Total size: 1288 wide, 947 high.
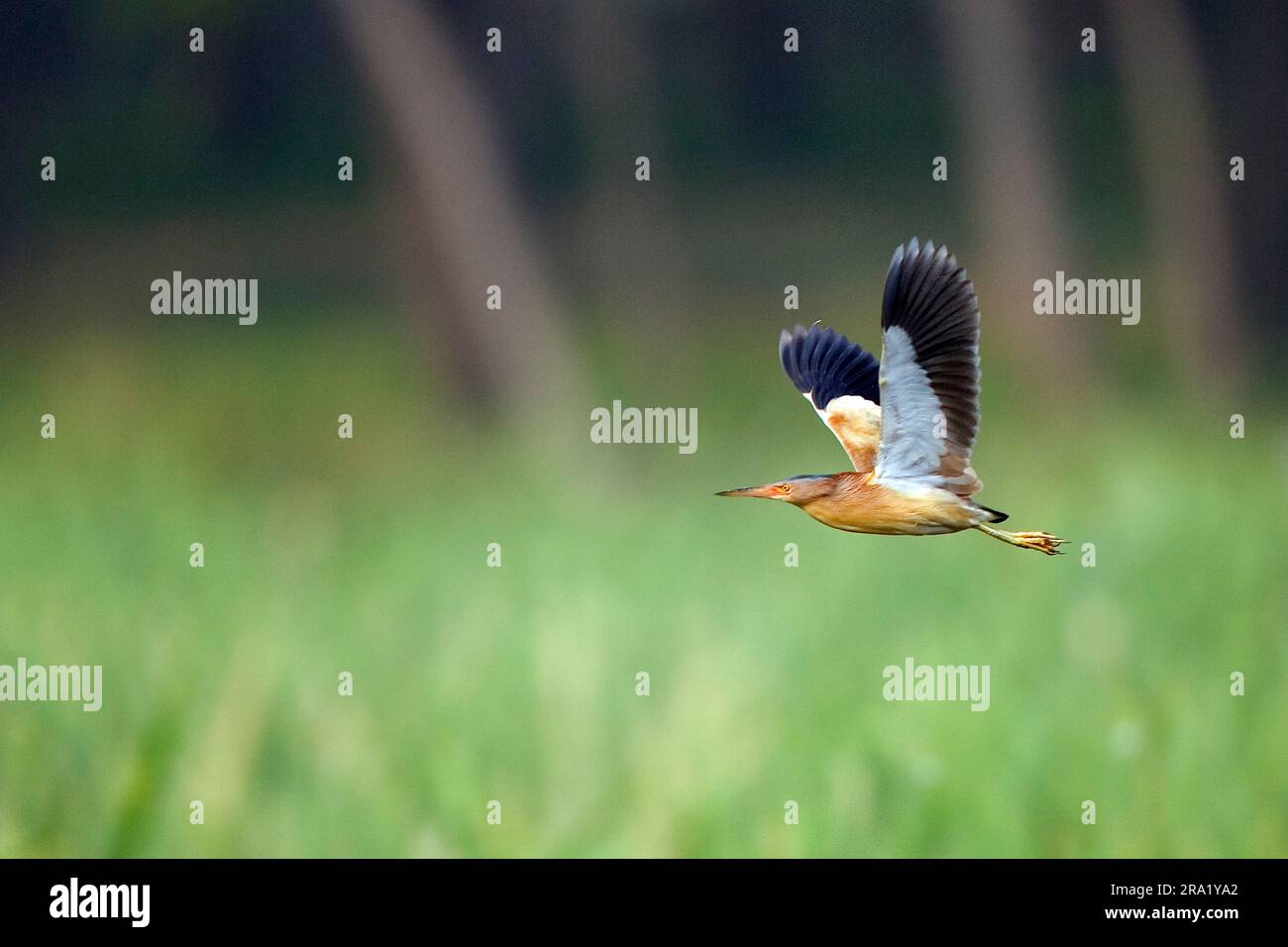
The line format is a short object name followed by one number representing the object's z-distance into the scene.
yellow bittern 5.34
